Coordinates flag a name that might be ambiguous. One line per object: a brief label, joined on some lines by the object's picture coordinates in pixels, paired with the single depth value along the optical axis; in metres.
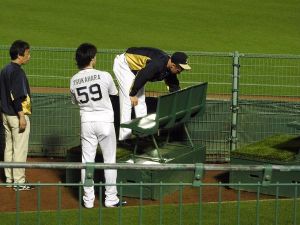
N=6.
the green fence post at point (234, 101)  23.83
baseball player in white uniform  18.23
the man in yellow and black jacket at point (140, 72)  20.53
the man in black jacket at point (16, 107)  19.84
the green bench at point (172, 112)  19.86
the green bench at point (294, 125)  20.08
